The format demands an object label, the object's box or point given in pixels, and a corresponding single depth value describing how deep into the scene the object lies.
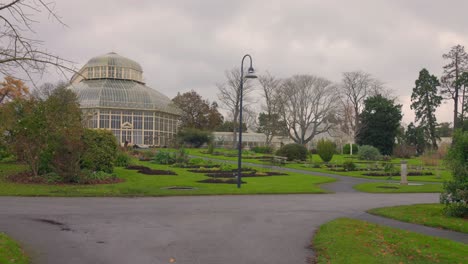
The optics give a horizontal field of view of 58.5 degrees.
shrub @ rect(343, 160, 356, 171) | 36.00
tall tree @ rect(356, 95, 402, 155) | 62.66
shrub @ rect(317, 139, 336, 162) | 44.38
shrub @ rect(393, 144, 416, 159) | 61.91
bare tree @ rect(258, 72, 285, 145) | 68.69
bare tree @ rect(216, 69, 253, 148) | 67.38
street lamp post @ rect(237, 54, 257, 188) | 20.05
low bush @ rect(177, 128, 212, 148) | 62.92
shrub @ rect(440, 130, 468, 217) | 13.20
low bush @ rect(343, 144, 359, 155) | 67.06
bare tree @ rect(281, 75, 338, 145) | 66.31
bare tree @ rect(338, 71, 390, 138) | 72.94
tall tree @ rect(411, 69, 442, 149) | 69.81
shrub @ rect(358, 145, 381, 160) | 52.28
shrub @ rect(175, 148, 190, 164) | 36.03
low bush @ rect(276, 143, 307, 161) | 44.94
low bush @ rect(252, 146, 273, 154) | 59.03
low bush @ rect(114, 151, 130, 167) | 31.62
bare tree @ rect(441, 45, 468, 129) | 64.56
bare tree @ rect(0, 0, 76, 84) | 6.42
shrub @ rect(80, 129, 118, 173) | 22.52
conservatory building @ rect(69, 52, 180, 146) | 65.44
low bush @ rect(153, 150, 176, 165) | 36.50
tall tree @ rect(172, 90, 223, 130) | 79.56
